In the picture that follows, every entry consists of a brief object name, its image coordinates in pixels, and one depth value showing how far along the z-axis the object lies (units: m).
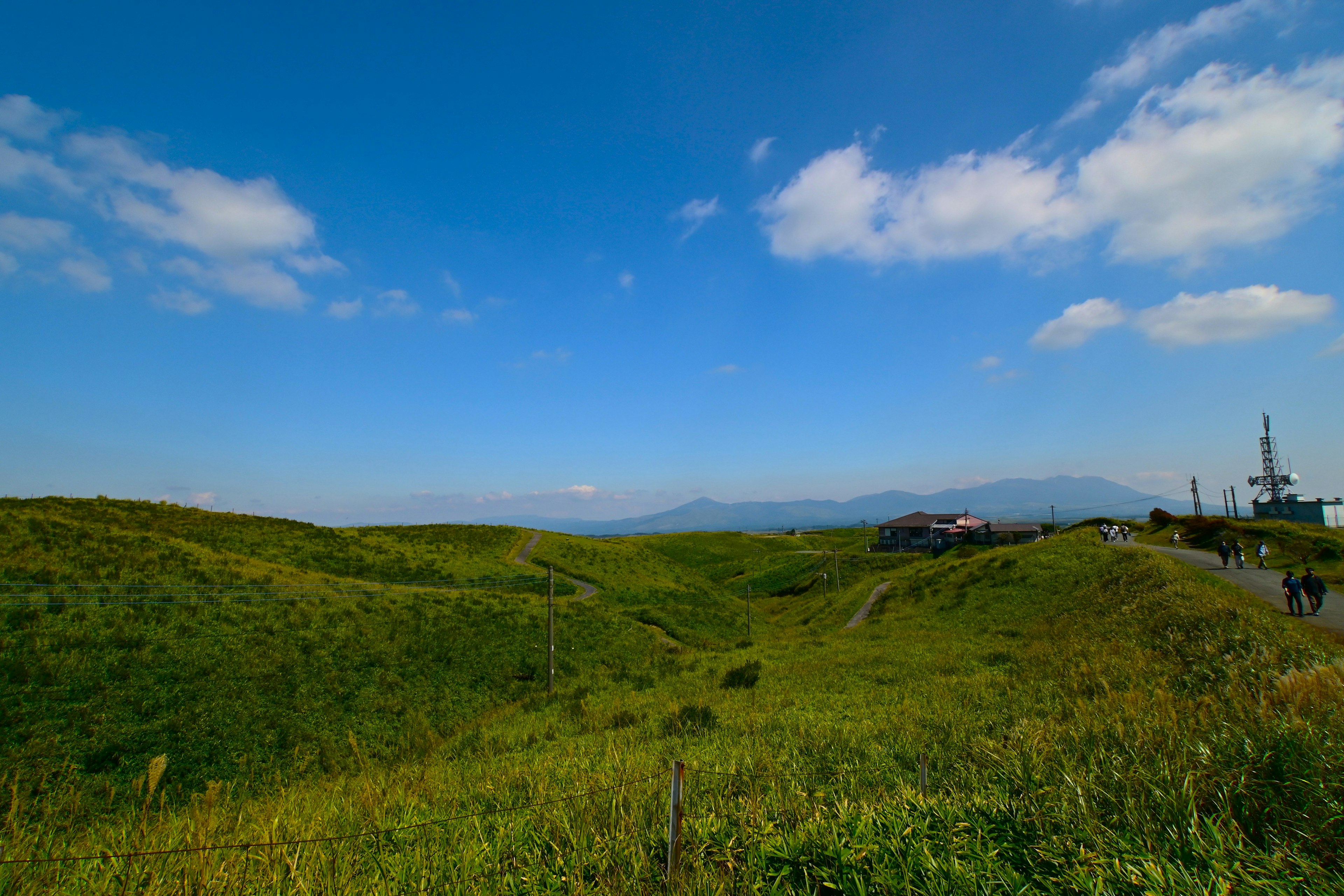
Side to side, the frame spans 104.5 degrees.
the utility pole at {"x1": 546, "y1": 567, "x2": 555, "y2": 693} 23.16
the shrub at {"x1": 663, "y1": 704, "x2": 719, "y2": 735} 12.45
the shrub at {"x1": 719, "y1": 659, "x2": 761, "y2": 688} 20.48
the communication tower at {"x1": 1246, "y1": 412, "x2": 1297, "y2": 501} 76.00
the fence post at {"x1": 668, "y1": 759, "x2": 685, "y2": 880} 4.23
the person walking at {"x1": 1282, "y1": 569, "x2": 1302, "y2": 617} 19.42
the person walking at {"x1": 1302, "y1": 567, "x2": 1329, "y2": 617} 19.97
